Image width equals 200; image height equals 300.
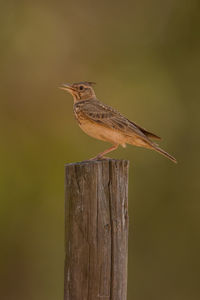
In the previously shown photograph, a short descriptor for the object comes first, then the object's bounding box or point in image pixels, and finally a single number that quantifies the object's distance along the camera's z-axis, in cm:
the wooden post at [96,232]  1196
